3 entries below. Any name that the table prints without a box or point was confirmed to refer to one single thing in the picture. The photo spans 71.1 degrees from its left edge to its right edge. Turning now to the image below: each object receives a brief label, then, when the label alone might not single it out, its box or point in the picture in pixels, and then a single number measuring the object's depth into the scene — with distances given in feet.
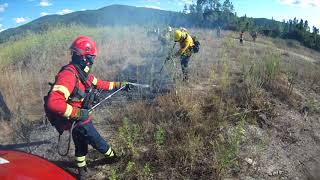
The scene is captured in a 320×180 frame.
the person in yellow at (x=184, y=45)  19.52
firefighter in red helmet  8.38
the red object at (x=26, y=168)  6.31
